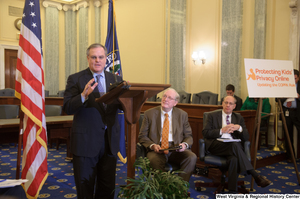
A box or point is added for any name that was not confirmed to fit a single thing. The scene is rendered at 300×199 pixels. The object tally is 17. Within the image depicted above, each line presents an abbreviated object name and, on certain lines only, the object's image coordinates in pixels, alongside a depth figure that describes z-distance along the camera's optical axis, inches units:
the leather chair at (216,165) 142.9
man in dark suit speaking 87.1
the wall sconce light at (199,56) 342.6
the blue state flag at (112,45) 203.2
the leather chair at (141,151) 132.7
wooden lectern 70.6
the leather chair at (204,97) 273.0
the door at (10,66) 484.1
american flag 126.2
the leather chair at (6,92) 391.7
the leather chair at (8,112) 203.6
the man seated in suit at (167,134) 130.0
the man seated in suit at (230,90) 265.0
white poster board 148.8
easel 152.9
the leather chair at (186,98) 293.4
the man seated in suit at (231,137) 138.4
